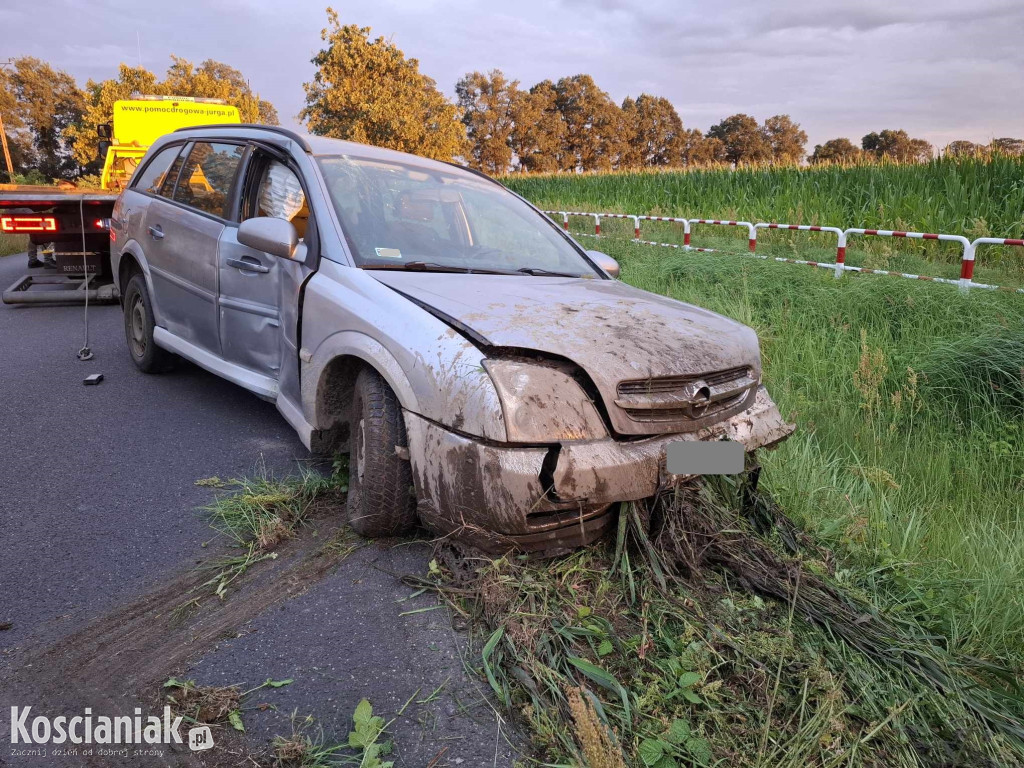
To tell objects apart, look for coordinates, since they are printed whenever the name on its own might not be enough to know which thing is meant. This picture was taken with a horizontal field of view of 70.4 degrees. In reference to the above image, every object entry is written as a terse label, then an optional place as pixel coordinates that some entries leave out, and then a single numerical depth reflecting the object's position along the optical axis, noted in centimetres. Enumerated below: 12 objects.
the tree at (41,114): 5328
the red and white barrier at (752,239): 1109
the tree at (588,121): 6956
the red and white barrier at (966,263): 740
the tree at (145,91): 3606
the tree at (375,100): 2889
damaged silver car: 250
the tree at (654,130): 7375
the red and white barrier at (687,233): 1208
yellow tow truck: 779
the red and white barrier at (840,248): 910
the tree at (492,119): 6284
